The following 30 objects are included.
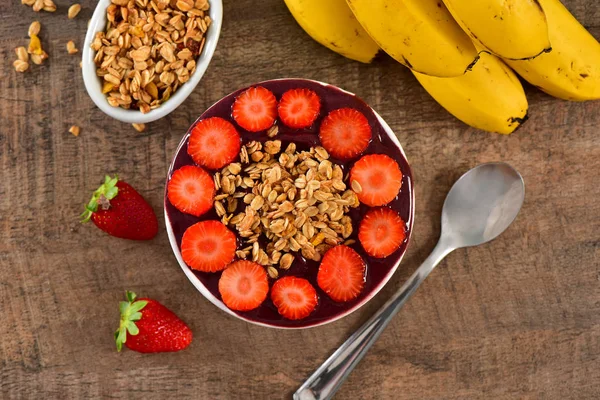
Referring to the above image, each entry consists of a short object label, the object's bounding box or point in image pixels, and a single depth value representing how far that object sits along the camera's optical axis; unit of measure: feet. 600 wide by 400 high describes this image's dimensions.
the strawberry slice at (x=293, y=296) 1.98
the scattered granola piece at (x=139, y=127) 2.13
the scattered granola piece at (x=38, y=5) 2.14
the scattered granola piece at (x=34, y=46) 2.14
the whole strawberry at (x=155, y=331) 2.09
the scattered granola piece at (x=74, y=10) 2.14
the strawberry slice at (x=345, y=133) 1.99
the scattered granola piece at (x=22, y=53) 2.15
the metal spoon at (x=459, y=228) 2.11
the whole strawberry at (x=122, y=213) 2.04
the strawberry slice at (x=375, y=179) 1.98
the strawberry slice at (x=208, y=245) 1.98
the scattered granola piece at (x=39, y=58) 2.15
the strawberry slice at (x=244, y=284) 1.98
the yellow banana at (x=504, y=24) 1.75
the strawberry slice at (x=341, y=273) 1.98
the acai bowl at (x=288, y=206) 1.98
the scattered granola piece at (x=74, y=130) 2.14
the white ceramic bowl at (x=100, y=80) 2.04
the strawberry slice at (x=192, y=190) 1.99
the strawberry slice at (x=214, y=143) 1.99
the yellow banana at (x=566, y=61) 1.98
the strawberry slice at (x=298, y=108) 1.99
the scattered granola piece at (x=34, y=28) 2.14
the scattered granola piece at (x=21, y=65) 2.15
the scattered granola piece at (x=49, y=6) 2.14
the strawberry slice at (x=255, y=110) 2.00
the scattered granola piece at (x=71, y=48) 2.14
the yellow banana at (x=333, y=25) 2.01
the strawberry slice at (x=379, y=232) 1.99
